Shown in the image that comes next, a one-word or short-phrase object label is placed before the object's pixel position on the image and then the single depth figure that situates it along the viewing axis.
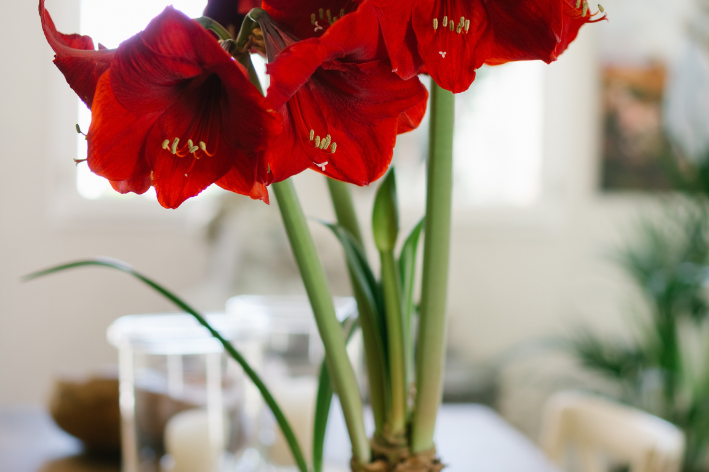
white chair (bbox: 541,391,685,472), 1.24
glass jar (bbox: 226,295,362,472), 0.54
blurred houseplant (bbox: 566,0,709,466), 2.57
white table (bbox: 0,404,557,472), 0.91
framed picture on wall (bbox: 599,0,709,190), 3.51
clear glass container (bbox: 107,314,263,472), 0.48
